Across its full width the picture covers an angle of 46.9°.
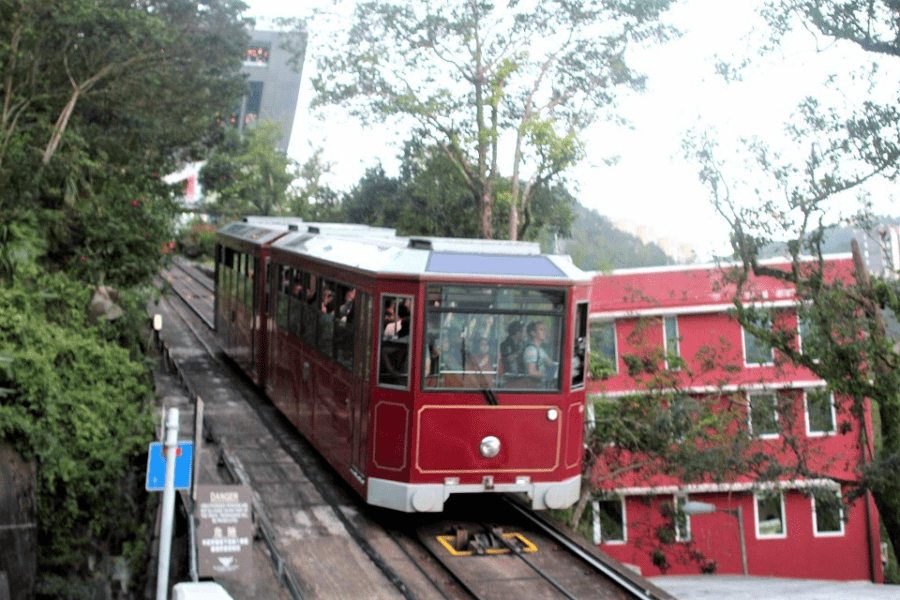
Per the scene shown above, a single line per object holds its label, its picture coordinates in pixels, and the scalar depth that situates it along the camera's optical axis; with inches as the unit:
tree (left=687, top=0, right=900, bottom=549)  650.8
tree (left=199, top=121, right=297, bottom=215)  1744.6
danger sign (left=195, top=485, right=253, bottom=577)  328.2
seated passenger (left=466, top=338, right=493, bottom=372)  381.1
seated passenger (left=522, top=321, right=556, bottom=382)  386.0
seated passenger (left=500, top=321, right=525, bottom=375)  382.6
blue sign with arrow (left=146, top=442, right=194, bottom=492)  318.0
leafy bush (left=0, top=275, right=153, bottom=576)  497.0
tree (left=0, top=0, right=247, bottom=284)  675.4
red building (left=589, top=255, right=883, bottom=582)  1011.9
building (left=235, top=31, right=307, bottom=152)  2527.1
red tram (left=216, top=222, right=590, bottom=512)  379.2
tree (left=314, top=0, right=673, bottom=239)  1004.6
